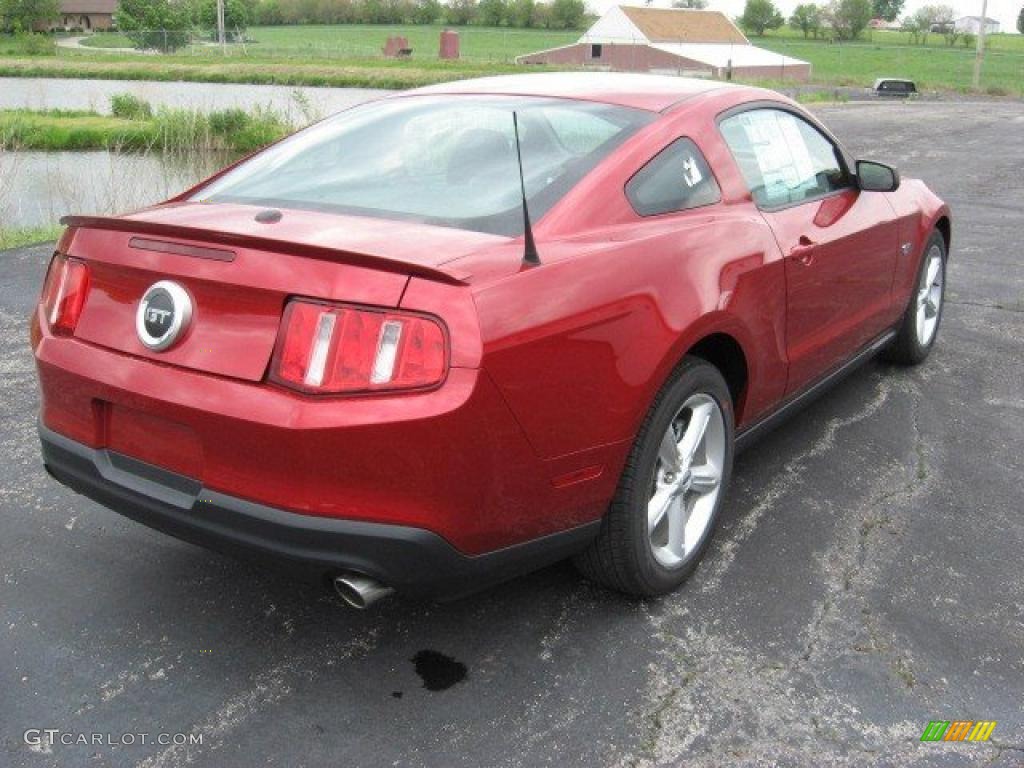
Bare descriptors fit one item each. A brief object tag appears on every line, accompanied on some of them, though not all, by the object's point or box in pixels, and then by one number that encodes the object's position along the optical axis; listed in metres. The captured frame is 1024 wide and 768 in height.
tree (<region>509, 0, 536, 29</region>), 127.75
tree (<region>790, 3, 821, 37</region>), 126.31
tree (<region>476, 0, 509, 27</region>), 128.38
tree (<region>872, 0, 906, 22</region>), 154.75
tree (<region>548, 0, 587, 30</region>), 125.38
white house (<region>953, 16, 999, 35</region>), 143.23
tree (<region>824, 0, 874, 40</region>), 117.54
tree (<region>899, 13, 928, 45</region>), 119.94
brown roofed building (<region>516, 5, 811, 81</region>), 80.12
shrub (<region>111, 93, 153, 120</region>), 30.20
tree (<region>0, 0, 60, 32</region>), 89.19
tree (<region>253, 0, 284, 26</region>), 129.88
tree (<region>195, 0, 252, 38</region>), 110.69
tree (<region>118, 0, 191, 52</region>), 101.19
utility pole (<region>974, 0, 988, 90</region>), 51.22
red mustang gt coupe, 2.26
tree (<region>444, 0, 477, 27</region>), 131.62
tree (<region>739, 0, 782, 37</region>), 130.50
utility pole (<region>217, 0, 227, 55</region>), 70.75
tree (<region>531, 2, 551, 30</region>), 127.81
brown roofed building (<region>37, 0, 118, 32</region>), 120.88
